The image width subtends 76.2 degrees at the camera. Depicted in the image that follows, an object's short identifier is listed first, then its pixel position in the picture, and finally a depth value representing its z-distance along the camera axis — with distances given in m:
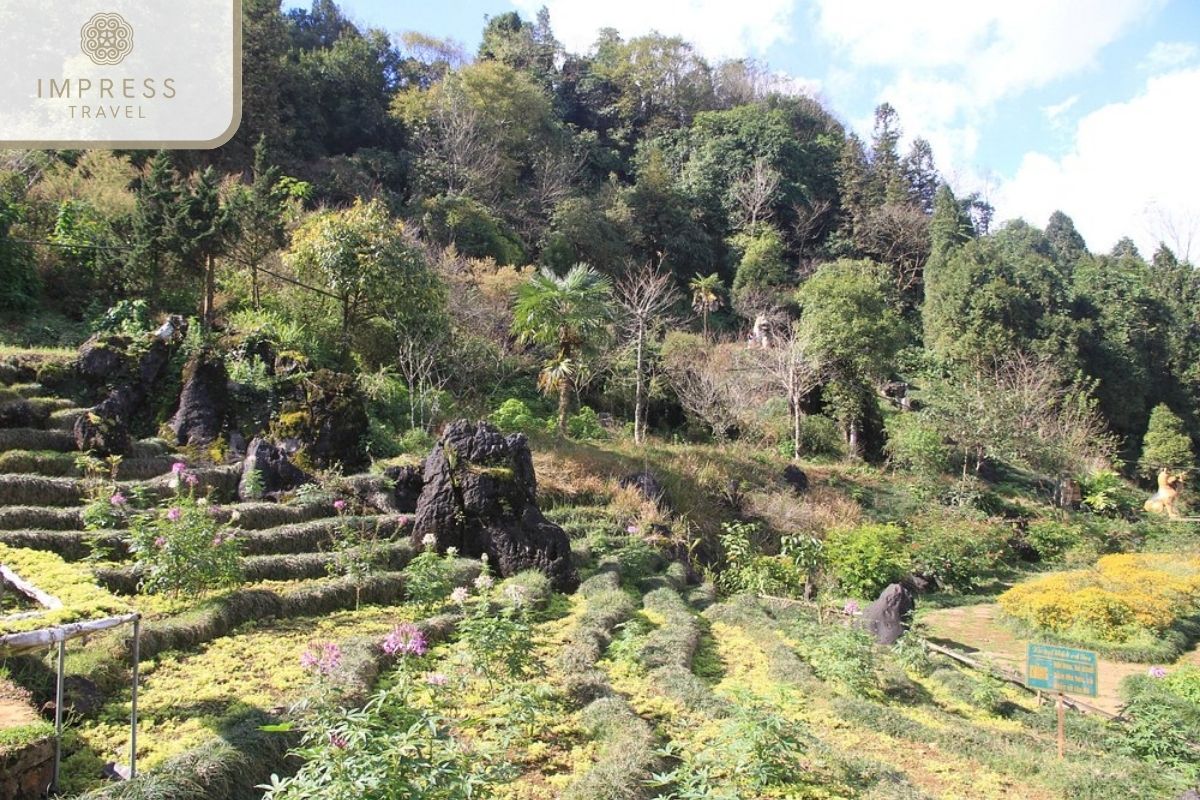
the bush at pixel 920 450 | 19.19
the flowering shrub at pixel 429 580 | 7.24
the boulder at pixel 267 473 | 9.40
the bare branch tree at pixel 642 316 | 19.12
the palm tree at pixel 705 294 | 28.62
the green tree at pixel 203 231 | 14.23
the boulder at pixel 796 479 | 16.91
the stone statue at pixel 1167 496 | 21.70
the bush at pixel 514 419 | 15.39
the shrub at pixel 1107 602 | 10.49
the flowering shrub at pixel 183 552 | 6.25
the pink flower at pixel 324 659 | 3.67
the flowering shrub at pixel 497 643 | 5.42
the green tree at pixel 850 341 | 21.41
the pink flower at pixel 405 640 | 4.31
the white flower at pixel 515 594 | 5.64
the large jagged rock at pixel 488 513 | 9.05
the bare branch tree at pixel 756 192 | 33.56
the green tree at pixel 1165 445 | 24.73
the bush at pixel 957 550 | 13.81
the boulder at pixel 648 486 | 13.23
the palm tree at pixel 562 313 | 14.53
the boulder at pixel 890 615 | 8.95
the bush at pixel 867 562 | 11.80
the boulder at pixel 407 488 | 9.98
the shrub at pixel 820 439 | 21.14
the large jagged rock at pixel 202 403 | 10.91
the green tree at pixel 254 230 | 15.55
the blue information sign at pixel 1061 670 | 5.75
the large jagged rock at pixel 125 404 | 9.59
